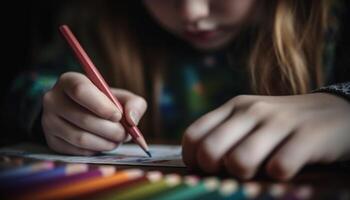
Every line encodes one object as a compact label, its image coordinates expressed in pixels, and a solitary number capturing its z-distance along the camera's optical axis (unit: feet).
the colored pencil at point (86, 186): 0.80
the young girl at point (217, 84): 0.96
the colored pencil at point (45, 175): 0.87
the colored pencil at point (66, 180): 0.83
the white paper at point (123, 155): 1.17
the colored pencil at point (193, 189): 0.77
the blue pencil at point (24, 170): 0.93
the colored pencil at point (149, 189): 0.77
